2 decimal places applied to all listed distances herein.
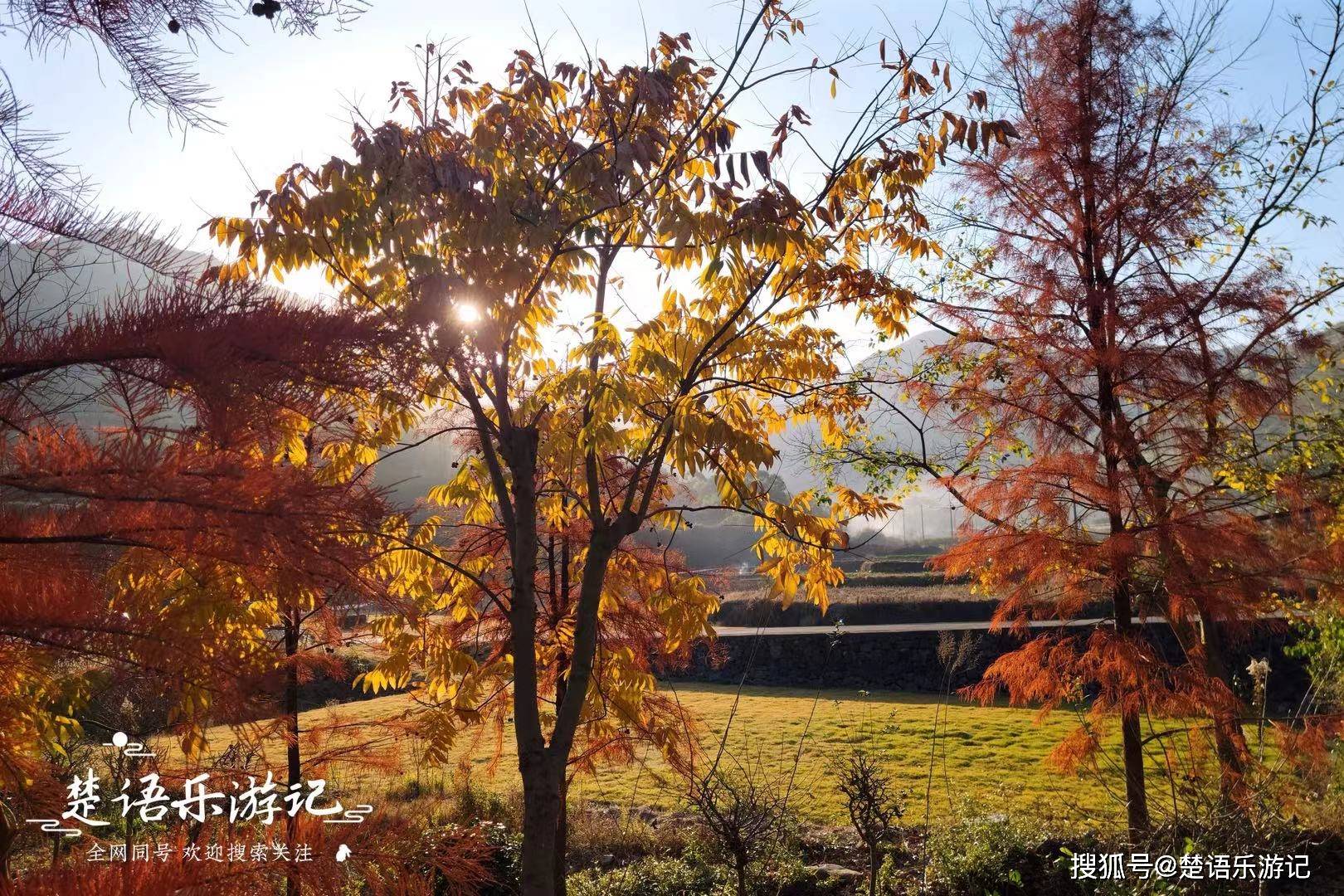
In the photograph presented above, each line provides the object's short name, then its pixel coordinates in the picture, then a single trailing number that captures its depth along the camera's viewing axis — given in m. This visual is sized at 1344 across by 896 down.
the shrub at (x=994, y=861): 5.06
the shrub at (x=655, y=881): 5.24
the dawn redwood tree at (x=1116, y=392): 5.01
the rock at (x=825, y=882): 5.21
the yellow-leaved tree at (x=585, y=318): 3.12
